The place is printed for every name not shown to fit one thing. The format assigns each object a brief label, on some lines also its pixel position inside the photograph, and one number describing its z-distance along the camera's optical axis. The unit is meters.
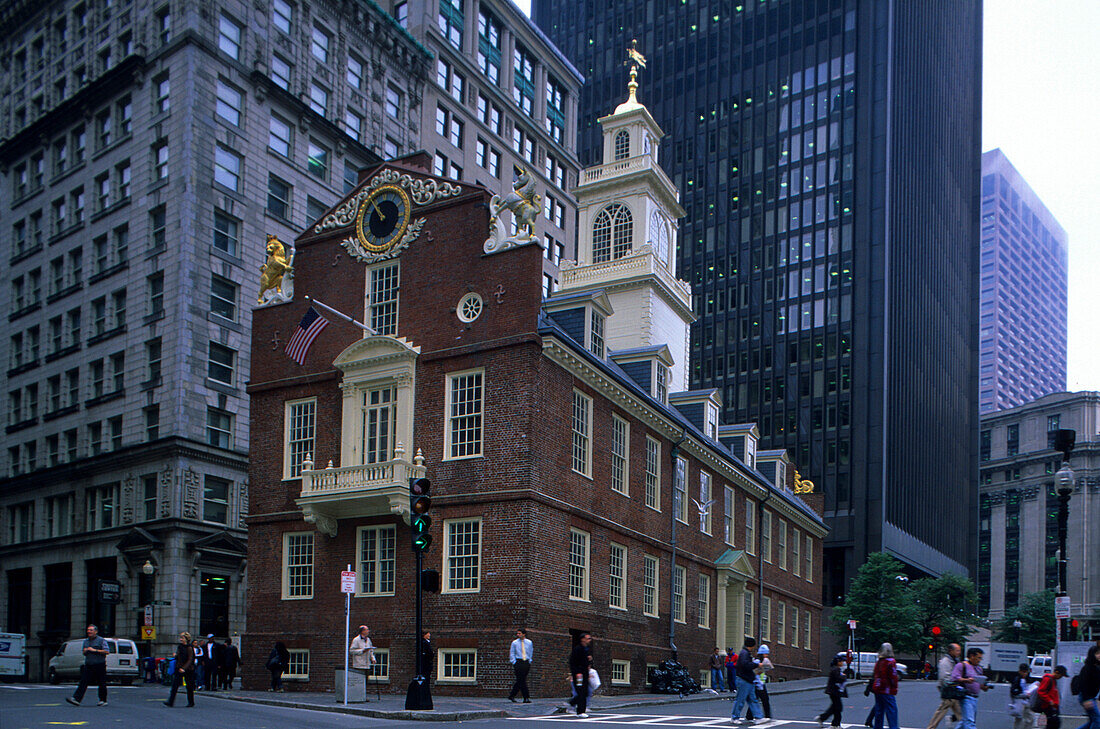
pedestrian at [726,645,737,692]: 32.16
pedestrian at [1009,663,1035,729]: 20.72
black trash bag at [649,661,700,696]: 35.09
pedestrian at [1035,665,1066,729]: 19.88
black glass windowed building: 98.44
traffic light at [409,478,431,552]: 21.97
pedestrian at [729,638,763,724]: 22.94
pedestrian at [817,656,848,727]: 22.16
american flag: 32.06
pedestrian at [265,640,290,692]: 32.12
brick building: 30.25
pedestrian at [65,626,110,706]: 23.95
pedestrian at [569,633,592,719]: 23.56
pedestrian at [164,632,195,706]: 24.77
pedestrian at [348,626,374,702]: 26.86
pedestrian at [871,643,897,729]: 19.84
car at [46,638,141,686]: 41.00
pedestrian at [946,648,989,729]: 19.52
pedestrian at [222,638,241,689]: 35.84
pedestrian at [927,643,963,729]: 19.75
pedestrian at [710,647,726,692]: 38.50
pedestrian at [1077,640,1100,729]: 18.28
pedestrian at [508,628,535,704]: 26.83
